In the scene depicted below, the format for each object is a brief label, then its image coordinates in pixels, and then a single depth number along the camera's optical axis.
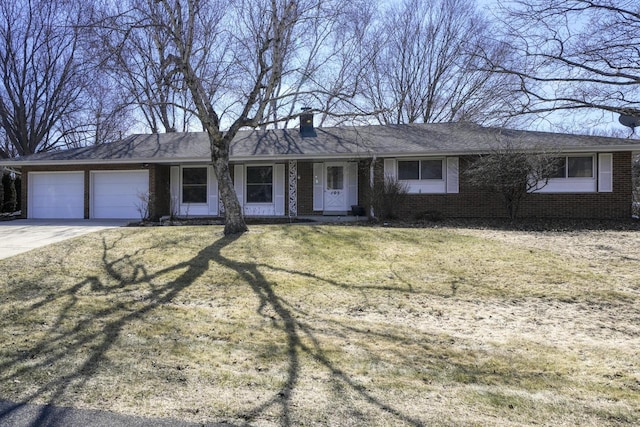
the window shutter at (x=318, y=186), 16.97
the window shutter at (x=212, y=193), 17.50
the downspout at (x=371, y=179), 14.44
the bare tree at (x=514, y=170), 12.88
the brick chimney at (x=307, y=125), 18.92
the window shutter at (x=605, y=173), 14.51
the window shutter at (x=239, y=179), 17.41
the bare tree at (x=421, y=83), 27.91
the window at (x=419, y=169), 15.59
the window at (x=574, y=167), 14.70
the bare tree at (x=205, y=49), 10.02
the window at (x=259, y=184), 17.36
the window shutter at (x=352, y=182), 16.92
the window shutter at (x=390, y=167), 15.66
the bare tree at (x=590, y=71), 10.84
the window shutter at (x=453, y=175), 15.33
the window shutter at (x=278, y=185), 17.23
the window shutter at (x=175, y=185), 17.70
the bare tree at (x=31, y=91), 27.27
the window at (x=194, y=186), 17.70
